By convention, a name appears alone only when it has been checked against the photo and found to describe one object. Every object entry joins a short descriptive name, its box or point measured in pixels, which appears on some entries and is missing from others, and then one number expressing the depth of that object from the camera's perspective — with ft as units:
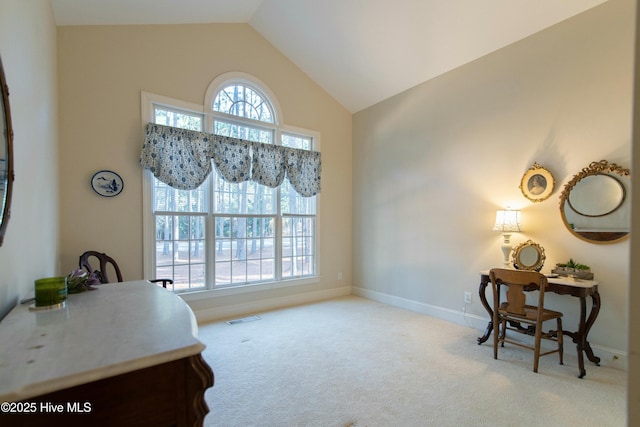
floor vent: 12.10
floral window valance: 11.28
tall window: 11.93
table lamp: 10.15
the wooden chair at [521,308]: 8.27
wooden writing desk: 8.14
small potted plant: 8.83
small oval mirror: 9.70
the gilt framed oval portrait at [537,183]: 9.78
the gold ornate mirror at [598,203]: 8.47
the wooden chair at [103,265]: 9.36
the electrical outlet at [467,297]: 11.78
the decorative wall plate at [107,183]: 10.30
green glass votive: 4.55
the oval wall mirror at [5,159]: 4.22
